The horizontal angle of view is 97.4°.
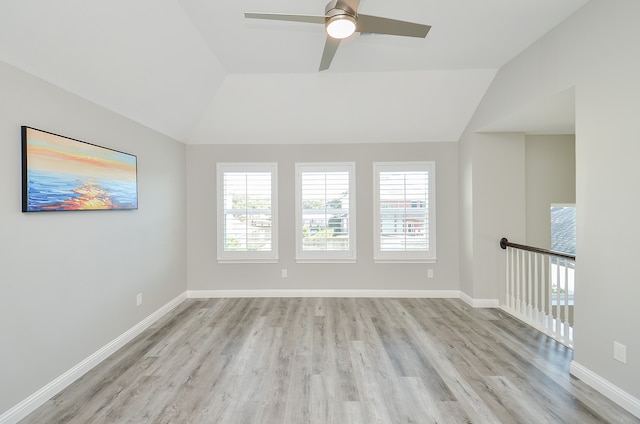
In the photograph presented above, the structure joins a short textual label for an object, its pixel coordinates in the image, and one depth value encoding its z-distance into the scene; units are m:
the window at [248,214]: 4.55
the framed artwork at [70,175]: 2.02
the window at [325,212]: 4.54
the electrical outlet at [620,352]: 2.01
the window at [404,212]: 4.50
